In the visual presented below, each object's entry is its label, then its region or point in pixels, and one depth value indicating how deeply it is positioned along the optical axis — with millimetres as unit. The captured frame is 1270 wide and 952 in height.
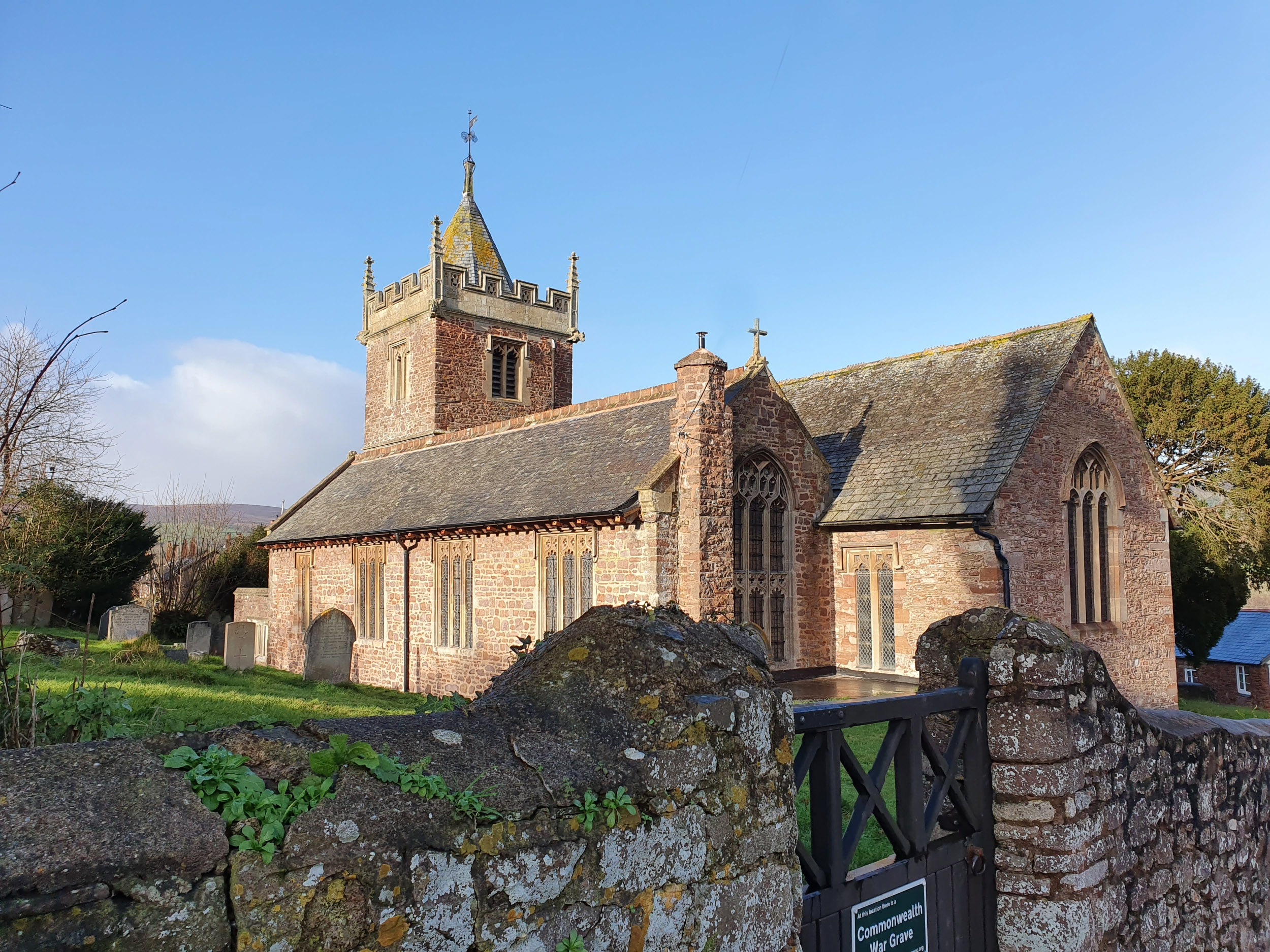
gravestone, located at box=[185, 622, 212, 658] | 22625
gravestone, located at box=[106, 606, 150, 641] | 22938
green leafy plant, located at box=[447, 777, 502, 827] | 2207
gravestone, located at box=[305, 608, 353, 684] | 18359
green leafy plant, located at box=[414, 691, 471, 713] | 3326
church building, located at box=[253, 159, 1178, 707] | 14805
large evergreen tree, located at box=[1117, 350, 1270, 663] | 26781
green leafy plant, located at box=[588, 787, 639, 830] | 2486
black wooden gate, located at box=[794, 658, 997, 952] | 3643
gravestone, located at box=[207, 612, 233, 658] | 24672
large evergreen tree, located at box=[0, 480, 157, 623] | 19078
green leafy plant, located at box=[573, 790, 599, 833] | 2438
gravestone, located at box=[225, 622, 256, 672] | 20203
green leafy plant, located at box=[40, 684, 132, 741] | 3051
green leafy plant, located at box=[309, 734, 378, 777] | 2096
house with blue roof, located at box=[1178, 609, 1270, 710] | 33406
